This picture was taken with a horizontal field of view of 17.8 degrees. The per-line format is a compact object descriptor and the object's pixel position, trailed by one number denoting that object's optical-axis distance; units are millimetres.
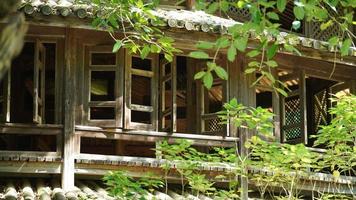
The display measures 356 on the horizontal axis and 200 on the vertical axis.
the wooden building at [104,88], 15698
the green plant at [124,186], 11364
